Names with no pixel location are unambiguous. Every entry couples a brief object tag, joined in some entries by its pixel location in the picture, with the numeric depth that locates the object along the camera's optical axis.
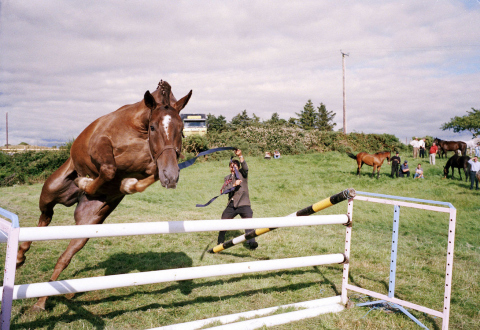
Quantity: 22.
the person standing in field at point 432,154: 21.88
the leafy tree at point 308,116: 58.59
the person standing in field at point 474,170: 14.84
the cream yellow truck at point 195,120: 49.46
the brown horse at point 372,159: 18.36
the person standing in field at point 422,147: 25.75
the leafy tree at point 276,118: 60.16
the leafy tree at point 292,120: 59.94
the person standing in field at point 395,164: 18.02
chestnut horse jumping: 2.75
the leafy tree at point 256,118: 42.51
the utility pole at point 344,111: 34.15
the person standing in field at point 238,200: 6.81
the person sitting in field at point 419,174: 17.34
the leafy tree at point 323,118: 59.38
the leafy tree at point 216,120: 68.36
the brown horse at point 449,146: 24.01
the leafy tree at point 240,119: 67.00
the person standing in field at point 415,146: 25.64
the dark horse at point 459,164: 16.69
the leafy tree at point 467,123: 42.94
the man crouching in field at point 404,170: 18.20
